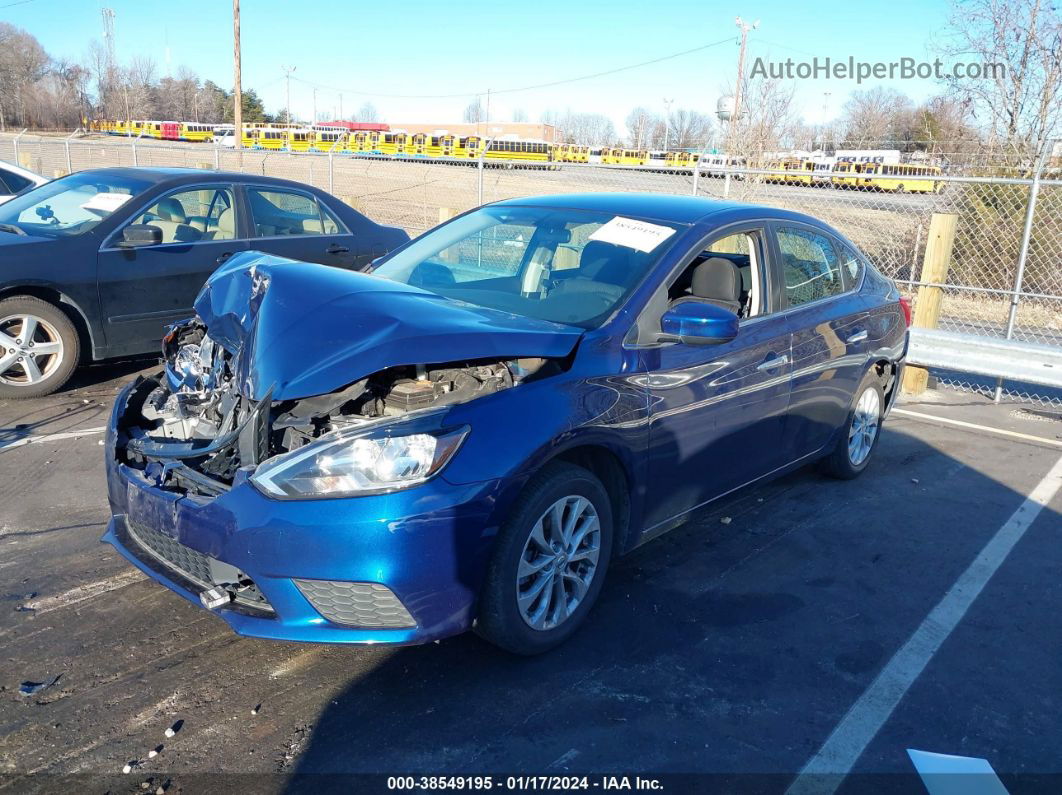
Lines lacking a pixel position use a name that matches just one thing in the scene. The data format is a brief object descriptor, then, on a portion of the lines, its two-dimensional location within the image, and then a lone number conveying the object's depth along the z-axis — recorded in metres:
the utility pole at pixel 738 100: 17.88
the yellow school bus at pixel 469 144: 34.94
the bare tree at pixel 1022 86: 12.77
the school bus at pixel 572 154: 29.21
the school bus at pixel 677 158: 27.38
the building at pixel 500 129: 81.88
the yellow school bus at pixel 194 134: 59.62
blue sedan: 2.95
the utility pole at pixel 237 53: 25.31
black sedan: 6.43
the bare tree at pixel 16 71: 76.94
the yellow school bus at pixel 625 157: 29.81
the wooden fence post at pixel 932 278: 8.35
